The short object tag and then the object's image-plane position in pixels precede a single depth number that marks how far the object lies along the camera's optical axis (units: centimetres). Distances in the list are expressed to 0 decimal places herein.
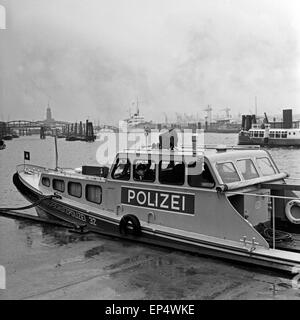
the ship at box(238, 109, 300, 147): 7177
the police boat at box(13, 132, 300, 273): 817
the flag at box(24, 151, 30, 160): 1448
